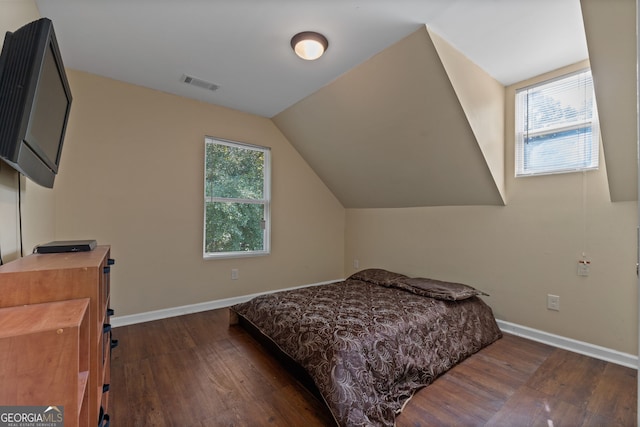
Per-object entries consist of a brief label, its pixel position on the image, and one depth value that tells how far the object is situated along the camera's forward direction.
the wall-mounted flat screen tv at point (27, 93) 1.01
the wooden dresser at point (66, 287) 0.95
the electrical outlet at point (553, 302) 2.49
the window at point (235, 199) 3.37
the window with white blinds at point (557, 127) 2.35
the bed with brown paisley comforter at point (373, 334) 1.56
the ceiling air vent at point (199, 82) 2.72
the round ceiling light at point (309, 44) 2.08
